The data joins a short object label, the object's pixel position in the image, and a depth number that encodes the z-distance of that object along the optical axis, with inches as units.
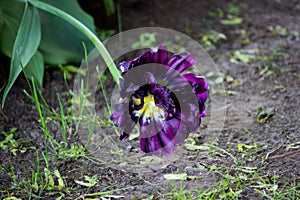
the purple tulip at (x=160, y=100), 39.5
